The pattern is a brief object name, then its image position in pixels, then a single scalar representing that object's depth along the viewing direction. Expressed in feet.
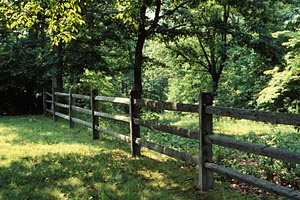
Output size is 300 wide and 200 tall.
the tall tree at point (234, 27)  33.35
